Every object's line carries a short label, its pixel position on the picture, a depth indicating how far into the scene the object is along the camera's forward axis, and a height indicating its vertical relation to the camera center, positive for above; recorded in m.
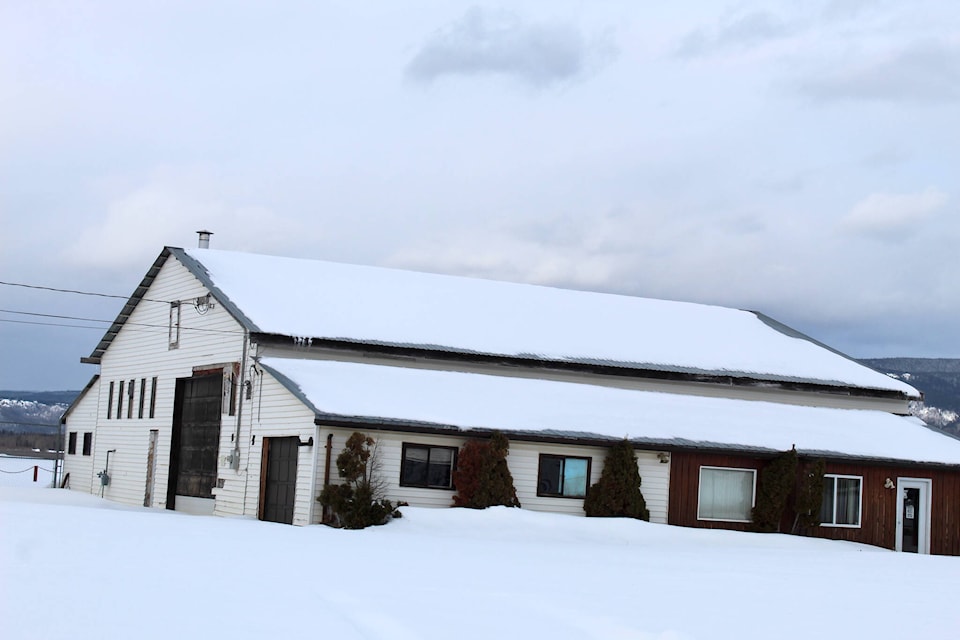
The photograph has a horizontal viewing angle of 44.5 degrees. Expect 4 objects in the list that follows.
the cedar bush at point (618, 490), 29.23 -1.26
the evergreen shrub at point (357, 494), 25.73 -1.56
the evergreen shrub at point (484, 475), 27.62 -1.04
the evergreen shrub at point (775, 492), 30.94 -1.14
